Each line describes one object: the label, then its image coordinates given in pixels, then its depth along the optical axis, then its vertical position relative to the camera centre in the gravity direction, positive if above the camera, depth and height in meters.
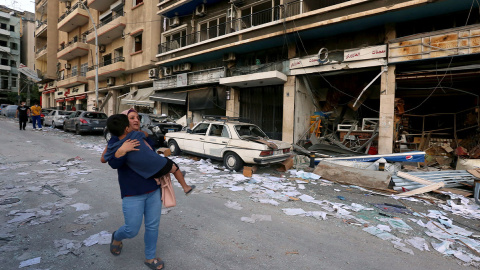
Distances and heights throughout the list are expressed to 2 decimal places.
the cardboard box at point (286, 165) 7.90 -1.40
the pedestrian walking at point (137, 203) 2.30 -0.81
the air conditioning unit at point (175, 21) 17.69 +7.29
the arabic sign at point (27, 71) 30.53 +5.86
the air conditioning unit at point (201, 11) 16.01 +7.35
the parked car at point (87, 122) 14.55 -0.20
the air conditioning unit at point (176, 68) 17.68 +3.82
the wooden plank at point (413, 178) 6.03 -1.34
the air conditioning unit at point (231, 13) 14.30 +6.39
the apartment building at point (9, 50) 47.38 +13.14
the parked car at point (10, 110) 28.00 +0.83
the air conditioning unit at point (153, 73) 18.94 +3.67
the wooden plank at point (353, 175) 6.22 -1.41
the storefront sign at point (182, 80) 16.89 +2.88
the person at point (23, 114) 15.14 +0.22
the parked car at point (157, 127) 10.95 -0.31
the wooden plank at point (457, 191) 5.69 -1.55
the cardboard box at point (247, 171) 6.87 -1.40
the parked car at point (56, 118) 18.19 +0.02
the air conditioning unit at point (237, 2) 14.07 +6.96
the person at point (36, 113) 16.07 +0.28
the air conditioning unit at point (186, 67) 17.14 +3.85
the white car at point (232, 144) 7.12 -0.71
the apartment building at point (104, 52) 19.77 +6.87
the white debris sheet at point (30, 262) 2.49 -1.51
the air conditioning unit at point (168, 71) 18.56 +3.78
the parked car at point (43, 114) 20.94 +0.34
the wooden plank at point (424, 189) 5.72 -1.50
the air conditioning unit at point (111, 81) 23.56 +3.72
